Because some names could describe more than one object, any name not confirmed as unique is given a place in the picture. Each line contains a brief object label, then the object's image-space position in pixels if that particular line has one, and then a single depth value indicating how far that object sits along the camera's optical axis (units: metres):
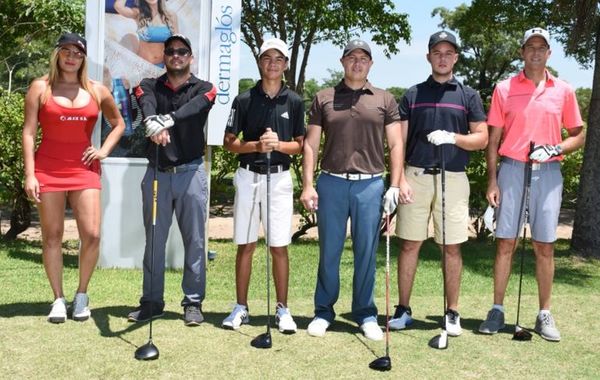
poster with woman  7.76
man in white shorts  5.14
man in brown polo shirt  5.03
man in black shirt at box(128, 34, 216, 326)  5.18
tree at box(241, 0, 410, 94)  19.67
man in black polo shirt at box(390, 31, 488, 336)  5.20
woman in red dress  5.16
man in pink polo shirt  5.21
